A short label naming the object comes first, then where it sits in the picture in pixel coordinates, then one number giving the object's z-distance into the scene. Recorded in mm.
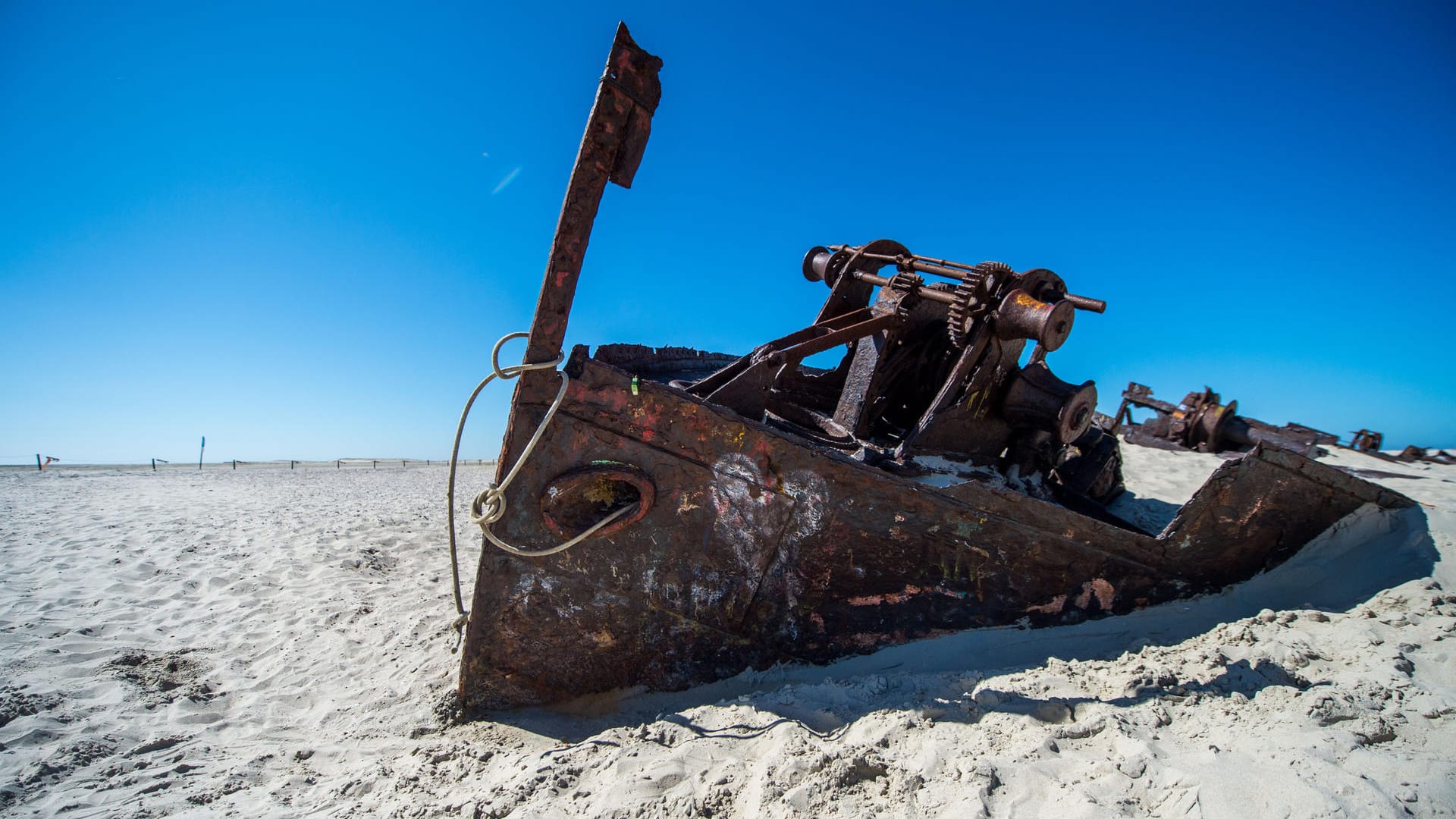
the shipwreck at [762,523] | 2496
